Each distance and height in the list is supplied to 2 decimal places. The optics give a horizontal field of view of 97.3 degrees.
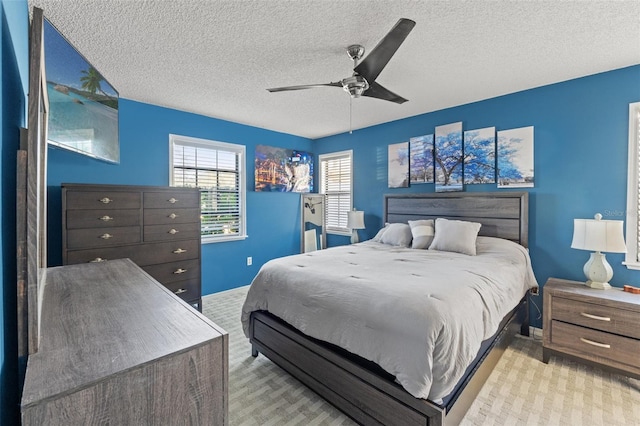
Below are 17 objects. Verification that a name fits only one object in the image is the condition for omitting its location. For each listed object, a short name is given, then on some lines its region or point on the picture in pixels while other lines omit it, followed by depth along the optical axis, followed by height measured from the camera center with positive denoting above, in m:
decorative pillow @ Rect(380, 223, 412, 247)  3.52 -0.34
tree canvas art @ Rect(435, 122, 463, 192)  3.56 +0.67
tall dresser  2.62 -0.22
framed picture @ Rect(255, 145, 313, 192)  4.66 +0.68
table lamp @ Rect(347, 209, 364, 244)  4.39 -0.21
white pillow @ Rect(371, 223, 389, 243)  3.83 -0.39
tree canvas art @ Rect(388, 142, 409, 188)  4.11 +0.65
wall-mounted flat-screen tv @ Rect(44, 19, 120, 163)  1.67 +0.81
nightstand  2.09 -0.93
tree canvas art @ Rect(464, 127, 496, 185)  3.30 +0.64
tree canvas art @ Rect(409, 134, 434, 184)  3.84 +0.69
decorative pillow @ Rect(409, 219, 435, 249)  3.33 -0.29
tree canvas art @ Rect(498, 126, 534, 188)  3.05 +0.57
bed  1.45 -0.80
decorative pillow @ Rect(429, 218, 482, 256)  2.96 -0.30
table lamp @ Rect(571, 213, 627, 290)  2.25 -0.28
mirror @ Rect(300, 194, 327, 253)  5.27 -0.20
